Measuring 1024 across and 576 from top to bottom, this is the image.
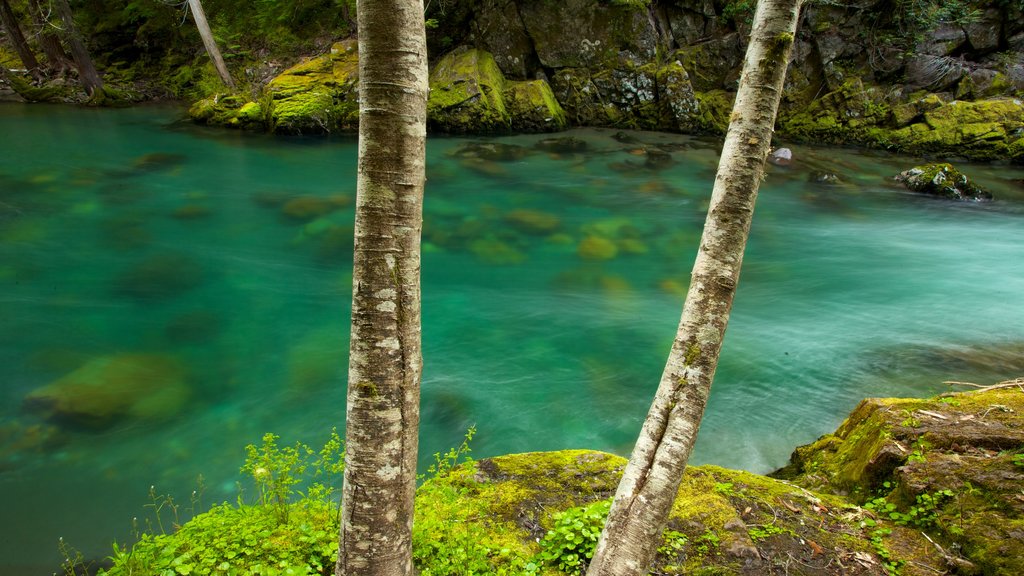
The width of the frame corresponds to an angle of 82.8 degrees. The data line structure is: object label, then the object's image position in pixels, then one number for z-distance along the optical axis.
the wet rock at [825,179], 15.64
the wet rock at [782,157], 16.89
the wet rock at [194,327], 7.99
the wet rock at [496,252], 11.20
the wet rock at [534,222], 12.63
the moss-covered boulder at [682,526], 3.35
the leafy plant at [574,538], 3.36
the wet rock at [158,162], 14.60
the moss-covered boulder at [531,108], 19.42
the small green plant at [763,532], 3.57
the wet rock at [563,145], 17.89
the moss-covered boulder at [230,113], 18.30
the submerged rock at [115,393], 6.23
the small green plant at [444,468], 4.24
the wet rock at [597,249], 11.51
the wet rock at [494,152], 16.81
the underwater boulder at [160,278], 9.12
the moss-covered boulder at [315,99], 17.97
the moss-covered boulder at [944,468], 3.33
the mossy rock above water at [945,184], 14.62
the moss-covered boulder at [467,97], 18.52
